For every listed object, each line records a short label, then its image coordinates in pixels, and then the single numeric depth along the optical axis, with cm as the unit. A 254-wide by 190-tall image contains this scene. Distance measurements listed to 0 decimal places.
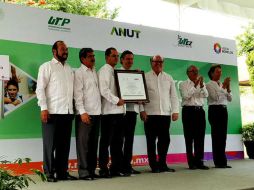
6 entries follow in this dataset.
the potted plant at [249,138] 725
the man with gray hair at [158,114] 524
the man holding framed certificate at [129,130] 501
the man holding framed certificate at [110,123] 471
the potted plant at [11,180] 190
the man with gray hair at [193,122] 565
